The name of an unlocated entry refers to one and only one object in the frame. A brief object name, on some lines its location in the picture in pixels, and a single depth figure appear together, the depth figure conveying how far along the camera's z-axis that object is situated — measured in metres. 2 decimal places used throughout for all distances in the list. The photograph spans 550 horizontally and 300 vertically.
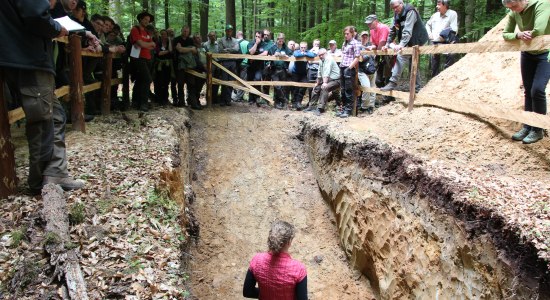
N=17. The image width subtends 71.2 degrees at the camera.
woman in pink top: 3.47
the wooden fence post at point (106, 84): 8.14
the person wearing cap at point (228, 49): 12.59
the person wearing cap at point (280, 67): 12.39
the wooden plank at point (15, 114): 4.40
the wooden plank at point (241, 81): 12.26
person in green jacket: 5.05
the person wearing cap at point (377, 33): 9.96
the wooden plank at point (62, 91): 6.08
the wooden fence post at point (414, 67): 7.82
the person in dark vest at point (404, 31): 8.95
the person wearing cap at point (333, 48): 11.44
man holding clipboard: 3.68
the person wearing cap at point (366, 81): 10.18
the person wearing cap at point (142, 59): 8.88
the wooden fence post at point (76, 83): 6.48
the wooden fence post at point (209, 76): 12.16
